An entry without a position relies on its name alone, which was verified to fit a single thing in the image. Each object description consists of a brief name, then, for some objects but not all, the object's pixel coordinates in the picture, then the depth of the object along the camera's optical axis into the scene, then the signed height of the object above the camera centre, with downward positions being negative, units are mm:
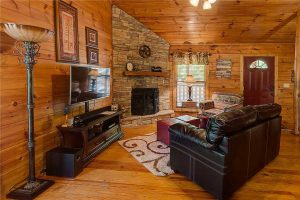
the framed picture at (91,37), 4557 +955
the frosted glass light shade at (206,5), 3945 +1344
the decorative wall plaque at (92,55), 4626 +603
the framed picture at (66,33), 3631 +856
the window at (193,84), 7405 +87
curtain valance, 7148 +841
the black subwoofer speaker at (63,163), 3111 -1011
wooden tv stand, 3439 -788
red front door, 6934 +201
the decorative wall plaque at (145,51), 6207 +908
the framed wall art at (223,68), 7109 +533
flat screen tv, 3514 +40
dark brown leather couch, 2459 -716
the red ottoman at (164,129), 4477 -829
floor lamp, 2373 +193
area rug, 3410 -1129
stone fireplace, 5707 +694
